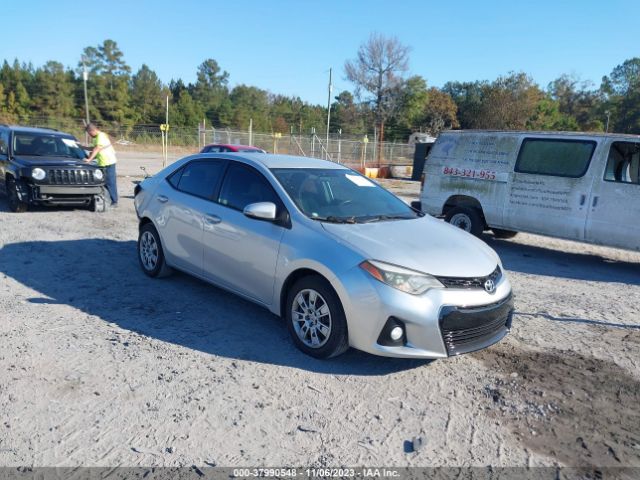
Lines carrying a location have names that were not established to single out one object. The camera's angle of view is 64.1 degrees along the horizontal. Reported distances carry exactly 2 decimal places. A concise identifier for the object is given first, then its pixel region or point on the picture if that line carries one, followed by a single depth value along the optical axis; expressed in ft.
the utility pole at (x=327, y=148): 99.85
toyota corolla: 12.14
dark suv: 31.40
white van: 24.97
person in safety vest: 34.37
